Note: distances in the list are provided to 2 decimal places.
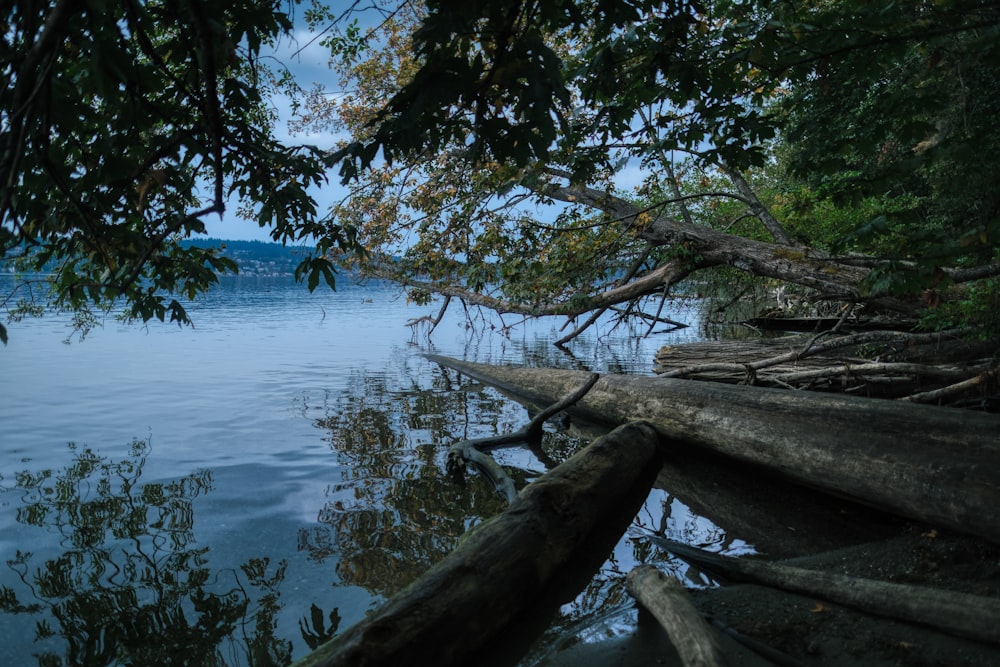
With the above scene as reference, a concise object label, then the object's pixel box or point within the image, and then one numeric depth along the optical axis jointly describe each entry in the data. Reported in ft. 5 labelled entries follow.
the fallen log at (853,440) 13.89
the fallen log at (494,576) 8.82
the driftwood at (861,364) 26.86
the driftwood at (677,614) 8.77
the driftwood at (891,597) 9.41
